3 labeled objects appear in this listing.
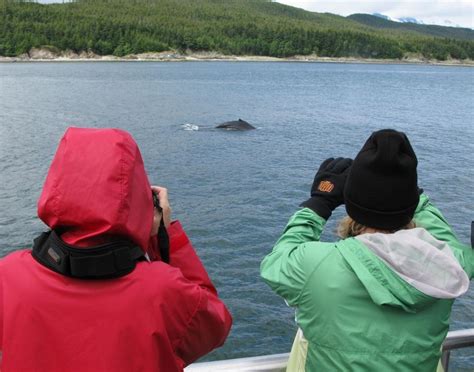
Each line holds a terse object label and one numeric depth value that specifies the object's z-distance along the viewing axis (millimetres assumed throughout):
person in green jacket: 2320
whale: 29906
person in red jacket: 2082
